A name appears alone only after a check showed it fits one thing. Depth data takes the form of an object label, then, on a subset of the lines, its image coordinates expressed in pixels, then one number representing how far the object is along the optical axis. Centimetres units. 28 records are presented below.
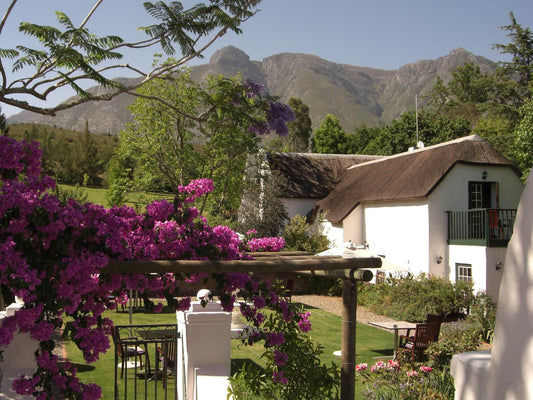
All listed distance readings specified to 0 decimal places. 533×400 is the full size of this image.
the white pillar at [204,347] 703
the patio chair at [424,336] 1134
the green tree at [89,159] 5325
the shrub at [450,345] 1008
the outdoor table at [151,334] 954
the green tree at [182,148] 2417
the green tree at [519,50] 3528
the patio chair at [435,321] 1148
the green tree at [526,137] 2011
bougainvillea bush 379
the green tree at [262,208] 2489
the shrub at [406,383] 685
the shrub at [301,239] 2311
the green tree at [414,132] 3784
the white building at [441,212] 1838
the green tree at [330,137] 5459
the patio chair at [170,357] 983
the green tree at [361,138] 5053
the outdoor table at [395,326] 1182
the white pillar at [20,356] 716
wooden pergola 449
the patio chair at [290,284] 2009
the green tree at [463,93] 5178
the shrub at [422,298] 1692
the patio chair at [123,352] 866
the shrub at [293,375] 635
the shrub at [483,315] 1364
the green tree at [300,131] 6241
